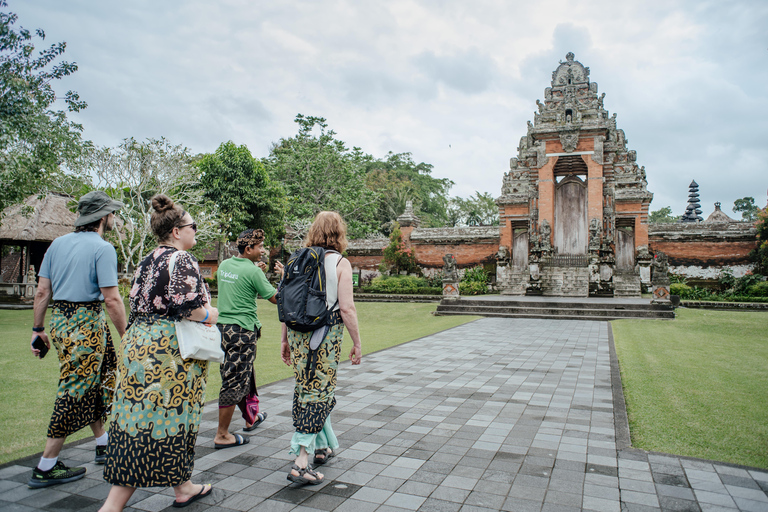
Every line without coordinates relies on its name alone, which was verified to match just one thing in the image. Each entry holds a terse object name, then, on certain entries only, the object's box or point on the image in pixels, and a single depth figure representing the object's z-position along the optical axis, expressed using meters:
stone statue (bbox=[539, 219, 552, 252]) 19.27
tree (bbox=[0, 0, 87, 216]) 10.43
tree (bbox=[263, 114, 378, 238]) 23.02
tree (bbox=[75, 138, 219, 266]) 14.52
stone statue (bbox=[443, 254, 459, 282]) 16.05
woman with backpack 3.05
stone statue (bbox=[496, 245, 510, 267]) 20.77
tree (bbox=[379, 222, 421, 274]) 23.98
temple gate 18.61
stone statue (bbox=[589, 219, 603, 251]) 17.81
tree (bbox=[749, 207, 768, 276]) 18.72
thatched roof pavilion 17.62
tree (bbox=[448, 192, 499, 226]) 44.47
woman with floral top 2.41
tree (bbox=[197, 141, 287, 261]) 19.73
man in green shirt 3.62
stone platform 13.38
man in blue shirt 3.04
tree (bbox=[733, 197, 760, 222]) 49.66
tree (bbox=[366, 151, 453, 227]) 39.41
